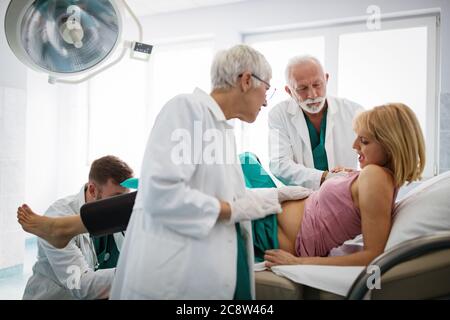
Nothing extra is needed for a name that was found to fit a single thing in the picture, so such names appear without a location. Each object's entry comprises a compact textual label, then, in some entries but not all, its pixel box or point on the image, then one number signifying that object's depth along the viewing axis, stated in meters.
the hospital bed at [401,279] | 1.00
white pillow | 1.21
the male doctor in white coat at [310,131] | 1.96
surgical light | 1.47
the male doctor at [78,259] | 1.52
